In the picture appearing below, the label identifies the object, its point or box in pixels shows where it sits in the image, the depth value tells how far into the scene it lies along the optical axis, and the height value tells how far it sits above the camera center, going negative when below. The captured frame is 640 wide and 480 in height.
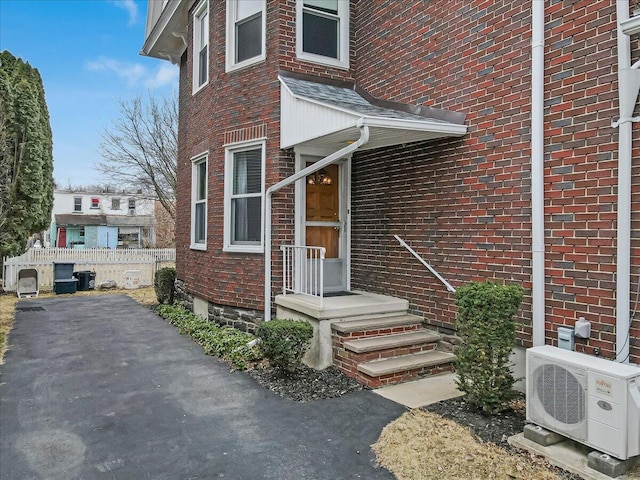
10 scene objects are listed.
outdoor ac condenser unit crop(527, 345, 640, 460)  2.95 -1.12
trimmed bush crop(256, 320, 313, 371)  5.04 -1.14
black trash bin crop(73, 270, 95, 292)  13.66 -1.19
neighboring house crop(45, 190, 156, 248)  33.22 +1.57
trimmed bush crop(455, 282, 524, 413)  3.83 -0.84
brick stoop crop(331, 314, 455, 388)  5.02 -1.31
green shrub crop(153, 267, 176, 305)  10.19 -1.01
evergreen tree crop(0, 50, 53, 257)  10.90 +2.32
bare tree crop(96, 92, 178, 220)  21.14 +5.01
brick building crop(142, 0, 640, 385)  3.98 +1.05
